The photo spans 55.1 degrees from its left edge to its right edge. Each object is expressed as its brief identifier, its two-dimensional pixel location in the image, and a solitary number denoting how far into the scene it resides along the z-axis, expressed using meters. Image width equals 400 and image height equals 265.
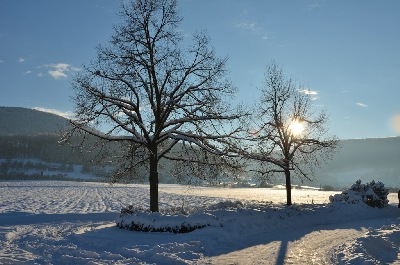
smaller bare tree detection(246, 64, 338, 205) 26.42
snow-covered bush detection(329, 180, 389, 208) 29.03
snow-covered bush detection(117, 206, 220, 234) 15.88
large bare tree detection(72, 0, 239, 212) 19.16
